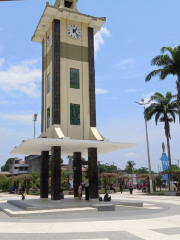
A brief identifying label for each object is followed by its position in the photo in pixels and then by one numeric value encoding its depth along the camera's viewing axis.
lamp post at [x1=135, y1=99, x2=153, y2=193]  35.12
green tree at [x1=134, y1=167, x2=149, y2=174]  116.56
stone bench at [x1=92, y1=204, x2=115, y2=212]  15.92
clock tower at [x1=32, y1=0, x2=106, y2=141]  20.12
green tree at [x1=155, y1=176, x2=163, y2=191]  39.28
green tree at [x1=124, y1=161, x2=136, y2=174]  98.49
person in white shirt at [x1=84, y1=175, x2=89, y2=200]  20.16
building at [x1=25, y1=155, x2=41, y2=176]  65.43
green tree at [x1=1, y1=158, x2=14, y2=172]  109.88
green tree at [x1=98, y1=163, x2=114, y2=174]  65.25
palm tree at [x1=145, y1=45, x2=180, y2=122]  30.00
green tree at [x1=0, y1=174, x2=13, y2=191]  45.64
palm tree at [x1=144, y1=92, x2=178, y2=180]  40.77
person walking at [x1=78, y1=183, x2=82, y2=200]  21.16
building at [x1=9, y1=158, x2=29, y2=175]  83.88
